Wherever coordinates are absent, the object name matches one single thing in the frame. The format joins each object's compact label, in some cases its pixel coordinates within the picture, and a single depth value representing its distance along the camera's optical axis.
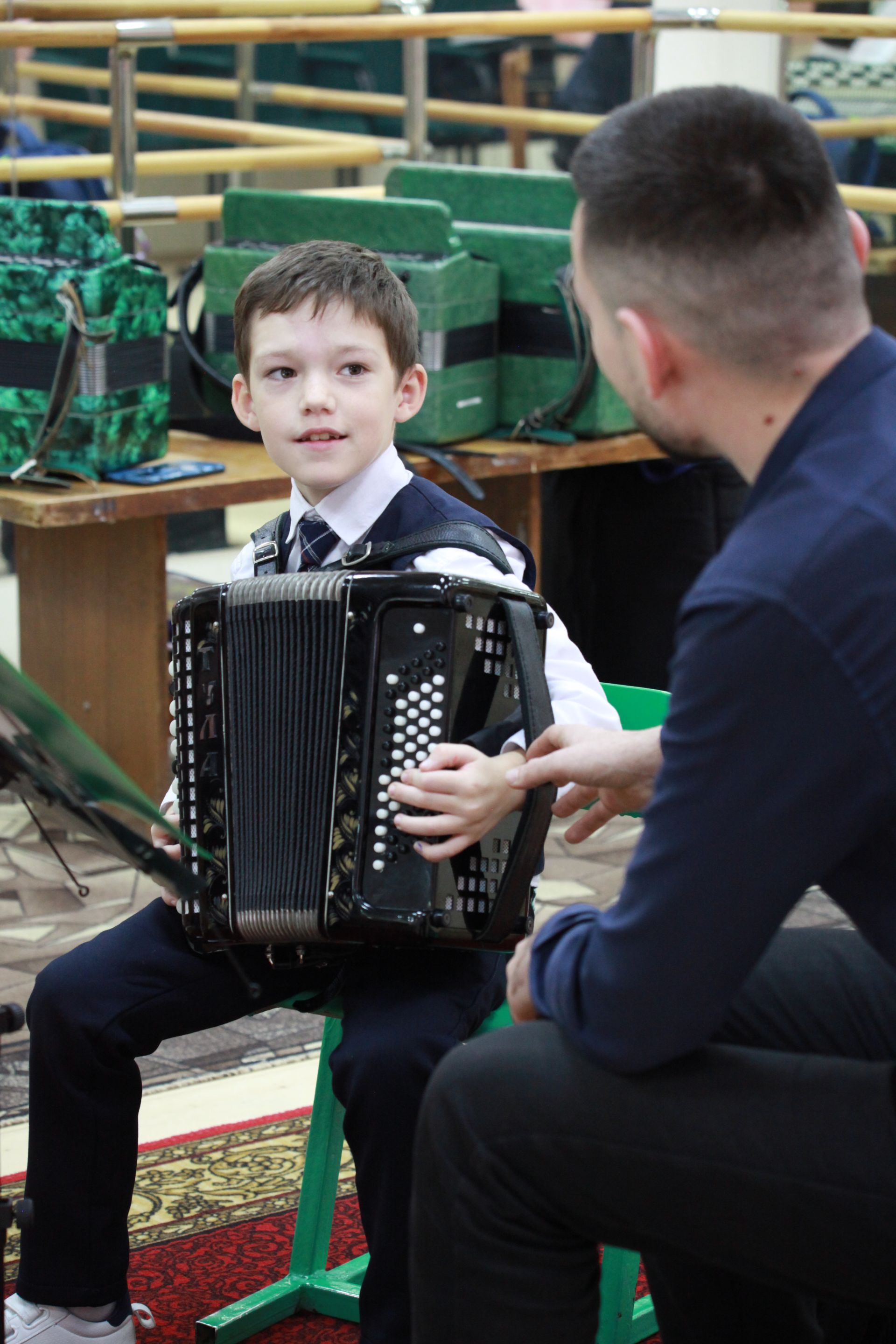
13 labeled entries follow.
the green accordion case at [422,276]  5.57
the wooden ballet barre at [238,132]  7.34
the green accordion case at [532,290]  5.82
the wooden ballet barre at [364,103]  8.45
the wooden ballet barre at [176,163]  6.30
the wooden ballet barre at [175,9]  5.82
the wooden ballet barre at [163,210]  5.93
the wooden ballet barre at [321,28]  5.86
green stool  3.11
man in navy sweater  1.97
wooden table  5.41
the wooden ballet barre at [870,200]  6.64
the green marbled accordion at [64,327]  5.06
